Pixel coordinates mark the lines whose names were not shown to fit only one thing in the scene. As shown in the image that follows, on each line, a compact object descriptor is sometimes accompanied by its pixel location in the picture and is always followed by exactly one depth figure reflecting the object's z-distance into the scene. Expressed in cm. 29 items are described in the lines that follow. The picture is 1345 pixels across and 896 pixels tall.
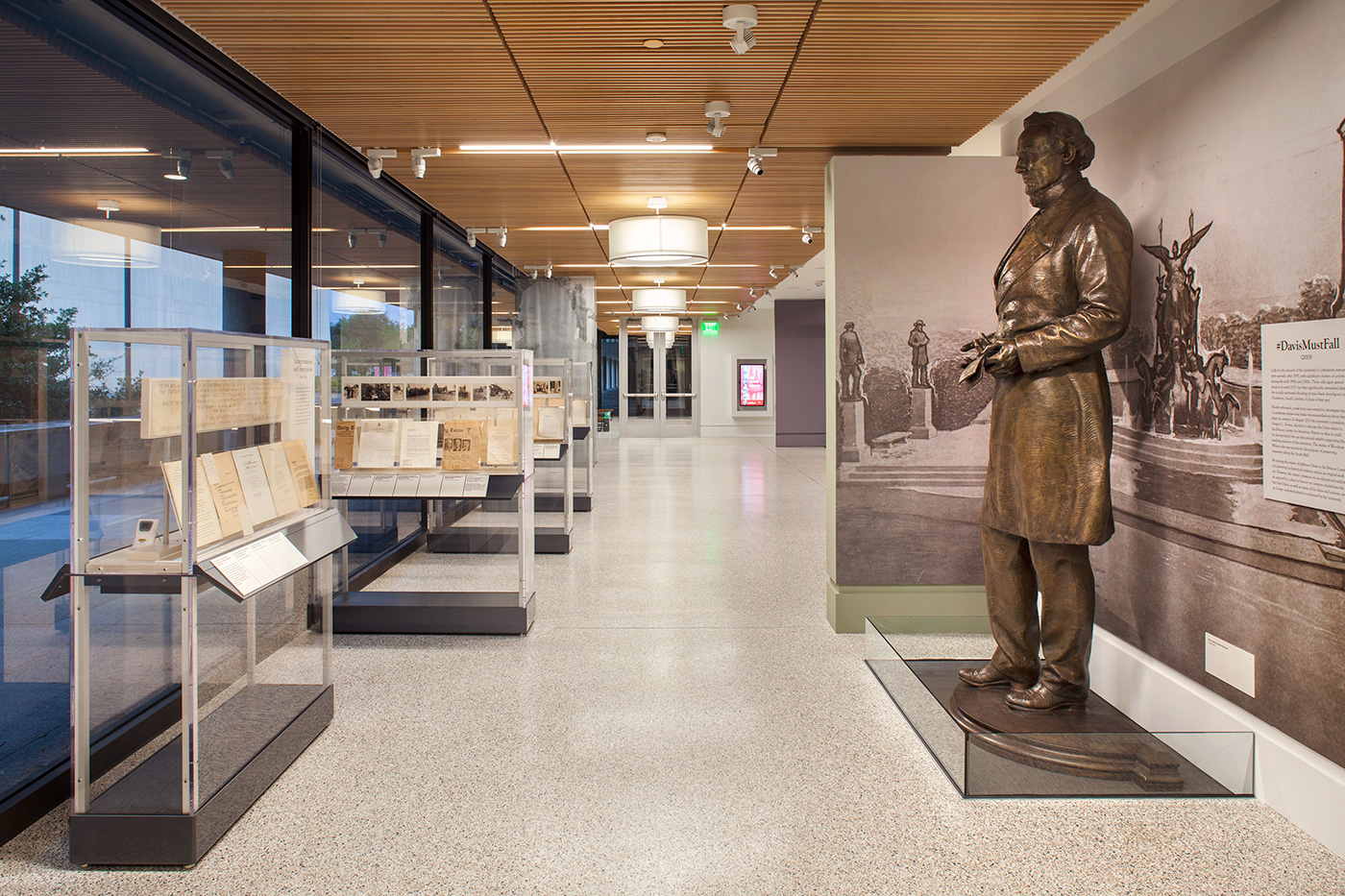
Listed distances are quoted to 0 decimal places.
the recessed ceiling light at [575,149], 556
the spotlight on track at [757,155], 546
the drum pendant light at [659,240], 748
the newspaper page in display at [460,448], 508
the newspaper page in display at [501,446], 515
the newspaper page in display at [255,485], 295
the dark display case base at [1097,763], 302
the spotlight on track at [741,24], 342
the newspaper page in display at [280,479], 312
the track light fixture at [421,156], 552
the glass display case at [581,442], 997
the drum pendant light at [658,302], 1338
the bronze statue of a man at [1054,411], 321
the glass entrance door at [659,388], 2442
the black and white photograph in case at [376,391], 575
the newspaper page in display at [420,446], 507
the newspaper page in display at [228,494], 277
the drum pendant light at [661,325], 1742
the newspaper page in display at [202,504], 256
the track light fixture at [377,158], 550
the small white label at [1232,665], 303
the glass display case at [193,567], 257
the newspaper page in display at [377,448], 509
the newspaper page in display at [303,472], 327
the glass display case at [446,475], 502
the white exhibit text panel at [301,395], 332
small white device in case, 269
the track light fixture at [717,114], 461
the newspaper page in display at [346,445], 511
